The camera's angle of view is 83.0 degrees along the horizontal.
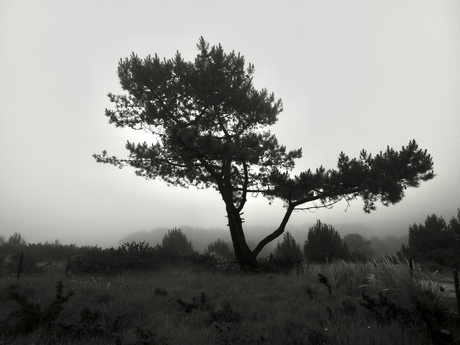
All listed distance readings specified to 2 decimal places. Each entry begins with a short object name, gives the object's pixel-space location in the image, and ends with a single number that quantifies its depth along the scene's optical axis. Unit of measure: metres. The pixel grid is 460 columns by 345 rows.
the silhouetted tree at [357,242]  36.19
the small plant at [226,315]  4.69
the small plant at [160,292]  6.73
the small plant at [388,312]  4.18
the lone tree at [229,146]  10.32
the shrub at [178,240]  22.81
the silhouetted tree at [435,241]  16.28
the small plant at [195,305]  5.45
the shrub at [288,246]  21.00
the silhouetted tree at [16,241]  20.48
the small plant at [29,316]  4.19
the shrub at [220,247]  24.09
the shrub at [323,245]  19.89
